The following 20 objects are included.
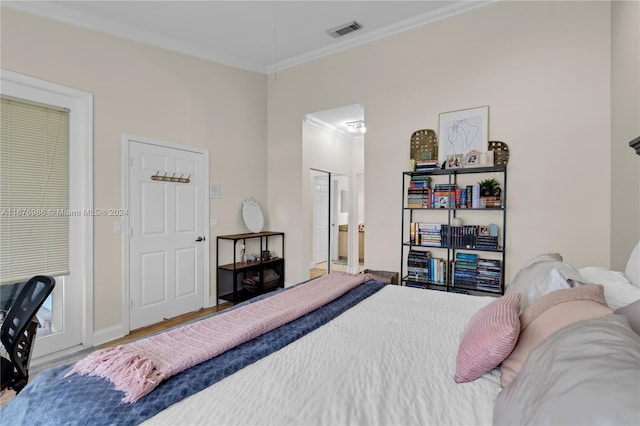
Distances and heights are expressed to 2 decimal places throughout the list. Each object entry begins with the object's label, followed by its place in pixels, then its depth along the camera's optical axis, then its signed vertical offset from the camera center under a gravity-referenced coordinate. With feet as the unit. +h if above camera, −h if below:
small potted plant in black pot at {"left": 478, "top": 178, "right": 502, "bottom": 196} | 9.57 +0.76
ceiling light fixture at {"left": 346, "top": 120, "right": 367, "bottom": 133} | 16.12 +4.59
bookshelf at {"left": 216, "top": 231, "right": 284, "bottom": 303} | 12.92 -2.46
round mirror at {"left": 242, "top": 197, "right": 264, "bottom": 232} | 13.92 -0.21
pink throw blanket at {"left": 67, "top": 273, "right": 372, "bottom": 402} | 3.36 -1.78
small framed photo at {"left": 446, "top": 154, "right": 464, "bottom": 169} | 10.03 +1.64
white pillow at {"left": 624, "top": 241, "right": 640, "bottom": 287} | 4.66 -0.88
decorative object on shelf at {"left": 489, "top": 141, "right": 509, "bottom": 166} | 9.65 +1.84
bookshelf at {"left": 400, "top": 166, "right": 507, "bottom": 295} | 9.53 -0.63
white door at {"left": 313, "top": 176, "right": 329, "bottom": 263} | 20.13 -0.61
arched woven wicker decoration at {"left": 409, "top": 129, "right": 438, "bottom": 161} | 10.79 +2.34
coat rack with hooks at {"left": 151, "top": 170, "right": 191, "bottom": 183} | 10.98 +1.17
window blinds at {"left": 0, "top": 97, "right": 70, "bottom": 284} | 8.10 +0.52
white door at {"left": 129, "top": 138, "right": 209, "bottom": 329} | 10.50 -0.81
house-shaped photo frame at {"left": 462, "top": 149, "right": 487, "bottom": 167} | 9.77 +1.67
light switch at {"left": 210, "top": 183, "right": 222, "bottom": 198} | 12.71 +0.80
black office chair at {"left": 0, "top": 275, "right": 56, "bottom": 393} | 5.24 -2.15
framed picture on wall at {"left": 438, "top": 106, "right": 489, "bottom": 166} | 10.01 +2.68
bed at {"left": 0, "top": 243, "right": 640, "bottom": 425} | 2.04 -1.90
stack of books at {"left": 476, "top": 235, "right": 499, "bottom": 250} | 9.45 -0.94
